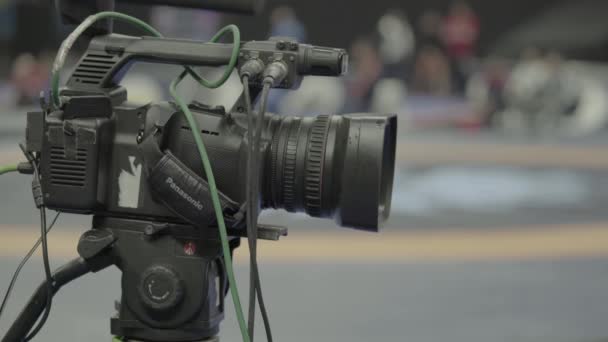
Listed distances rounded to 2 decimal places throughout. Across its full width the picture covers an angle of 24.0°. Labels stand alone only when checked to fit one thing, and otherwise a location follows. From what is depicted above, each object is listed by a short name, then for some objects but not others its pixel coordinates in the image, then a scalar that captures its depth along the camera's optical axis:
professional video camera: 2.21
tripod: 2.27
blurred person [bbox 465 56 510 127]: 15.17
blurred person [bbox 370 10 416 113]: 15.70
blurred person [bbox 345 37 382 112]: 15.55
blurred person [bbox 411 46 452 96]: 17.07
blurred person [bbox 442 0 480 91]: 17.11
